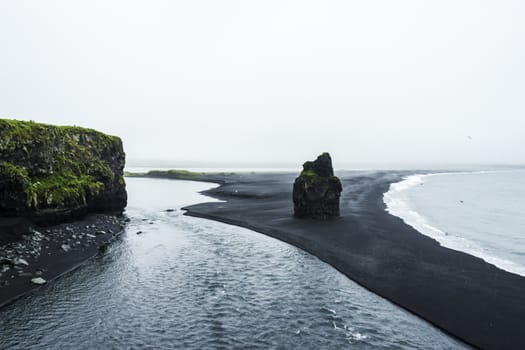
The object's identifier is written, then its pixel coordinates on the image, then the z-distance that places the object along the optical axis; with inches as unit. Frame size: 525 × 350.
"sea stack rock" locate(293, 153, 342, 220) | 1519.4
